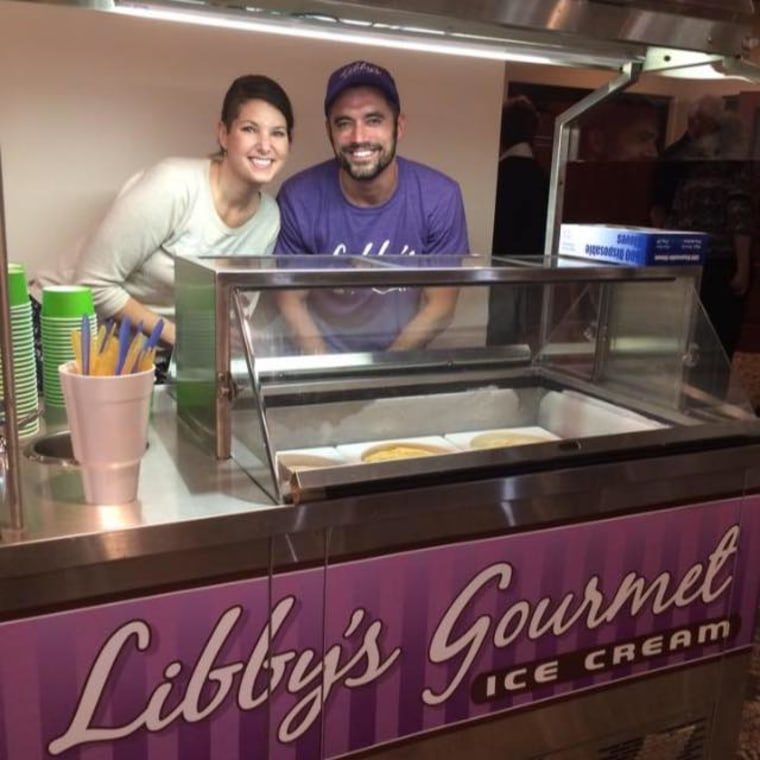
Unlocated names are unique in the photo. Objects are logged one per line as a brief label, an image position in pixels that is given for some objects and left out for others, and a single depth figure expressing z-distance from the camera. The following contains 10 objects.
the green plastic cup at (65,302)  1.37
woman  1.77
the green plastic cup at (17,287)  1.28
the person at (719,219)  3.28
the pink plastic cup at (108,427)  1.07
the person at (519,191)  2.35
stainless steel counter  1.08
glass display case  1.29
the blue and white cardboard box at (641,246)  1.68
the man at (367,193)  1.94
